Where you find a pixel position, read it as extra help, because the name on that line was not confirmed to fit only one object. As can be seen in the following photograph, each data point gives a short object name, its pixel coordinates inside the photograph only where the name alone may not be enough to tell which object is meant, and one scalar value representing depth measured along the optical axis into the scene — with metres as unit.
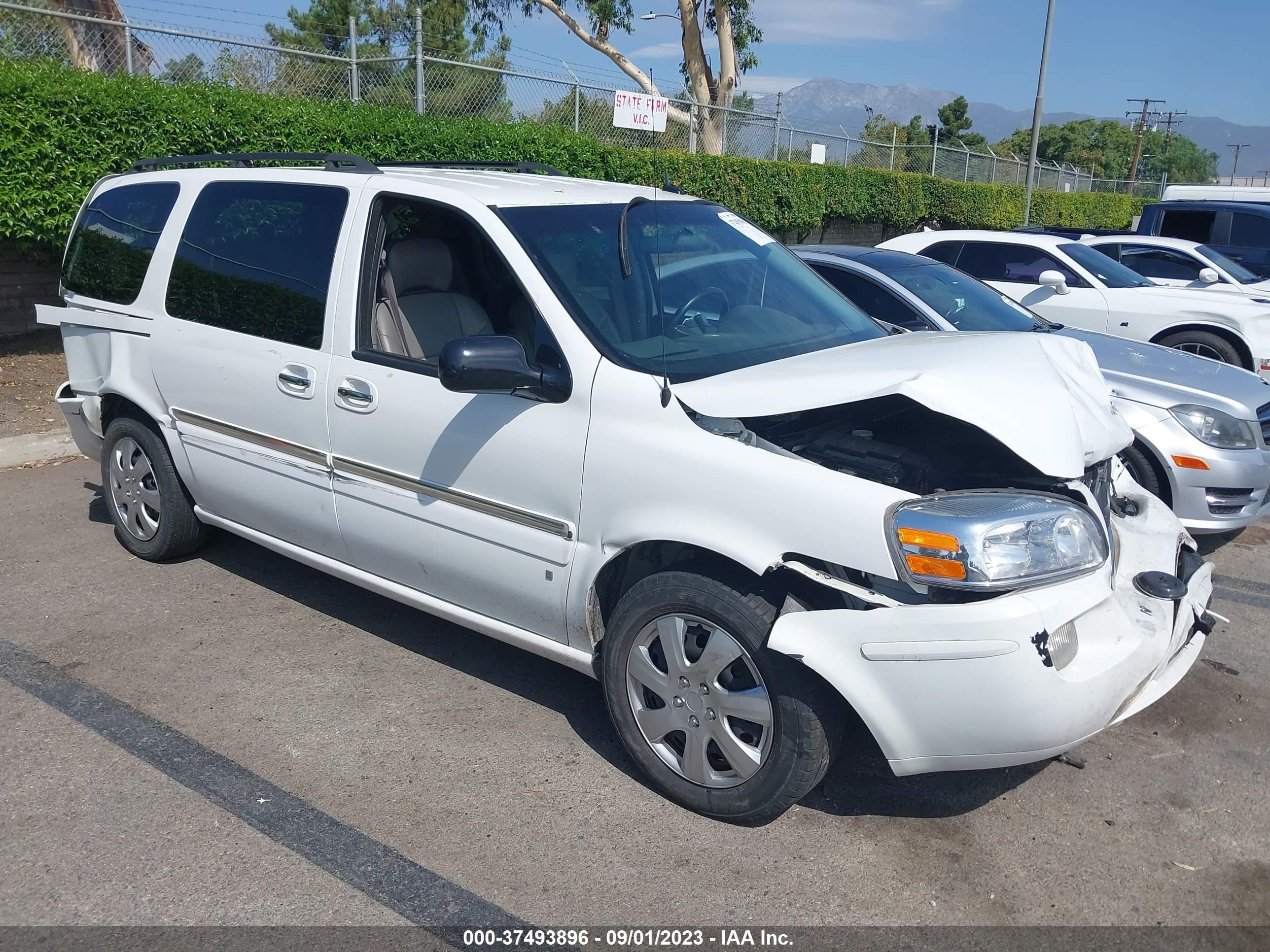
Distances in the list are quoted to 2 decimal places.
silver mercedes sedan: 5.61
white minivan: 2.96
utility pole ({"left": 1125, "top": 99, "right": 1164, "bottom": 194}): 63.75
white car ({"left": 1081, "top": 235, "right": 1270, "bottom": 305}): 11.80
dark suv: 14.38
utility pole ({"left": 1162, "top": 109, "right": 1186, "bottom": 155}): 82.31
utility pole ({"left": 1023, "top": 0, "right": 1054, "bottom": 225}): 21.86
